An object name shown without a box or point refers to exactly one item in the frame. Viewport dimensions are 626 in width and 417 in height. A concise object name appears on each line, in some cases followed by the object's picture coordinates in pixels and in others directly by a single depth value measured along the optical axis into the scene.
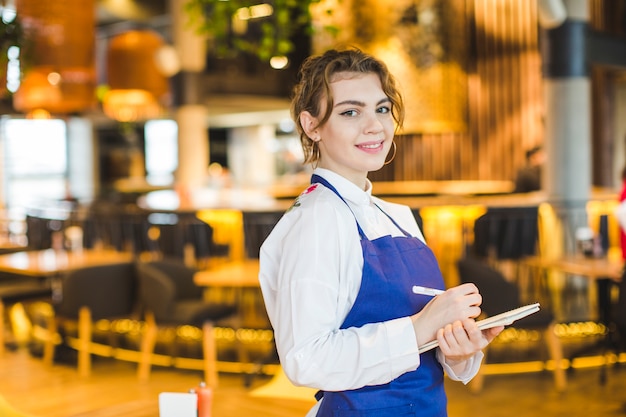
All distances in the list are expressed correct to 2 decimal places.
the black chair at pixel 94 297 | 6.16
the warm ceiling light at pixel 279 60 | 4.40
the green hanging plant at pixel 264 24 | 3.78
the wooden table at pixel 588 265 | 5.60
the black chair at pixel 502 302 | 5.38
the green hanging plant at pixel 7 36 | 3.76
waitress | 1.37
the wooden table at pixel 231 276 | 5.80
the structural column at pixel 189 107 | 13.28
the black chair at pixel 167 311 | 5.89
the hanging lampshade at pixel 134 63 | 7.87
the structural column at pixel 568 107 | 8.48
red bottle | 1.79
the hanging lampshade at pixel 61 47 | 4.10
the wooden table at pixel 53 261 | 6.61
